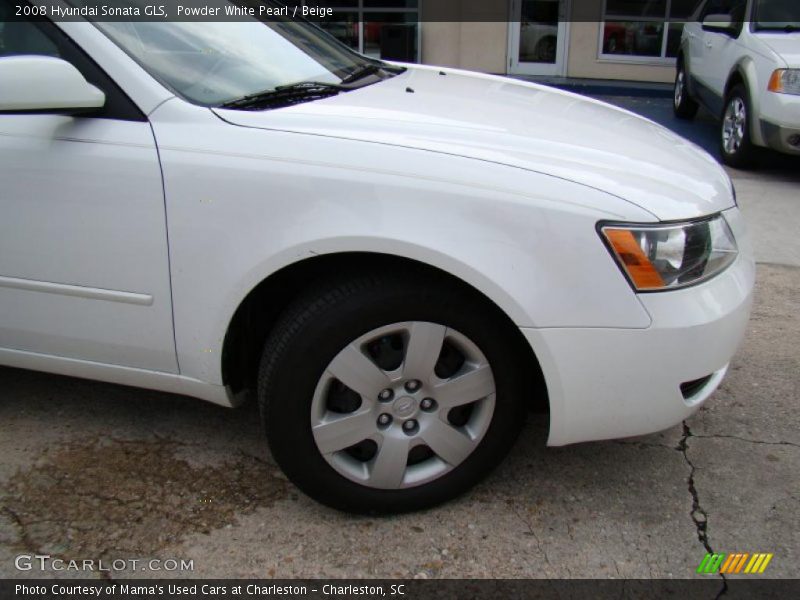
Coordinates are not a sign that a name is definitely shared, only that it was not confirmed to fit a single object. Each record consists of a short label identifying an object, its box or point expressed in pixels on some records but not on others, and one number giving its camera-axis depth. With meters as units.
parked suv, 6.25
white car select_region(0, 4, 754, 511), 2.10
